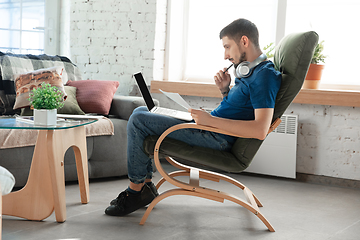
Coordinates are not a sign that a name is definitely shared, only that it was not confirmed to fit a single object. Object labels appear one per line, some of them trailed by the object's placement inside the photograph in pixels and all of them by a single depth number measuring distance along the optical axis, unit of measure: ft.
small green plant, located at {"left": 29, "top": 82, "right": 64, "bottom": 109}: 6.61
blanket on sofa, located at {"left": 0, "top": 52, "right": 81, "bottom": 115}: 9.95
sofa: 8.48
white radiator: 10.62
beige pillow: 9.67
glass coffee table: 6.75
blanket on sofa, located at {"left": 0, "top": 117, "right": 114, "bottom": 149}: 8.17
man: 6.42
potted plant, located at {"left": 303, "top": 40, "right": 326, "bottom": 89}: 10.57
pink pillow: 10.52
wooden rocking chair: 6.83
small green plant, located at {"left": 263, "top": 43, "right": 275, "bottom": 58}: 10.95
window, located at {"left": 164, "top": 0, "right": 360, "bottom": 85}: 11.02
